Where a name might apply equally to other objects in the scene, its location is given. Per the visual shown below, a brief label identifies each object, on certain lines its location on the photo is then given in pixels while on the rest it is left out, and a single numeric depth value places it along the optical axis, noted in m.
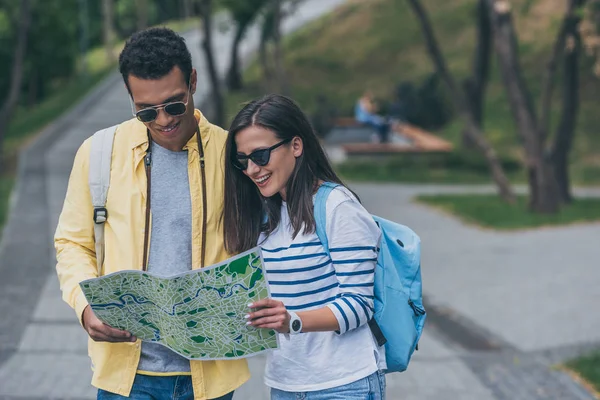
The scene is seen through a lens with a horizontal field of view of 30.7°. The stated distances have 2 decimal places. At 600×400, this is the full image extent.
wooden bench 23.59
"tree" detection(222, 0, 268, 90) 23.00
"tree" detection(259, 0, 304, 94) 21.95
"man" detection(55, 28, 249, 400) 3.21
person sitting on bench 25.78
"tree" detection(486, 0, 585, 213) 15.91
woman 3.08
